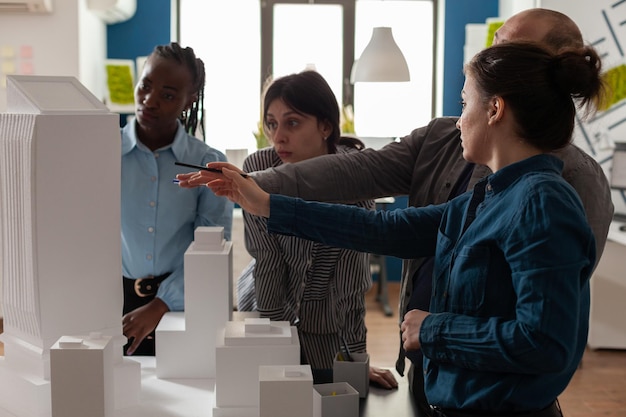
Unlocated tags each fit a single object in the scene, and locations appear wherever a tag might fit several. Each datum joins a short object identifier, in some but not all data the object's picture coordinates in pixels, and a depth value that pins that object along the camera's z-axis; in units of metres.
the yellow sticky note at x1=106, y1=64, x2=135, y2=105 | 5.40
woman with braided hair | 2.00
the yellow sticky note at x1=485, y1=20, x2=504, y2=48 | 5.26
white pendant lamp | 4.55
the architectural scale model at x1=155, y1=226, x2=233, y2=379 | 1.68
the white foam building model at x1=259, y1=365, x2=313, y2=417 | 1.22
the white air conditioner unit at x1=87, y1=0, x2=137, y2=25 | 5.00
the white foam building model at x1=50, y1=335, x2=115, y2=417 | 1.27
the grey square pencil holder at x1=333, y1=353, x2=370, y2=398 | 1.55
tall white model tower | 1.46
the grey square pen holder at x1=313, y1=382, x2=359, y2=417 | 1.42
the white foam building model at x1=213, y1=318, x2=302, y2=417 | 1.45
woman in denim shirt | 1.01
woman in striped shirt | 1.95
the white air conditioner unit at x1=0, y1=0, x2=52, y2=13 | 4.61
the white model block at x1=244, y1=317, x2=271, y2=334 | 1.49
